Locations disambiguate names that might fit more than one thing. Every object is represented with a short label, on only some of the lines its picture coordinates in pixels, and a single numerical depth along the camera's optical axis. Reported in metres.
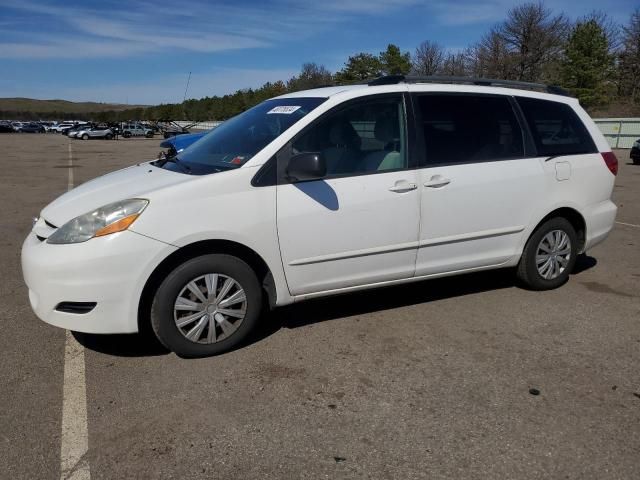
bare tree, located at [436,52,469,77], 58.22
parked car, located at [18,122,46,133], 72.22
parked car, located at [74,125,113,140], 53.50
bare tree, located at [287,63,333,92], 70.38
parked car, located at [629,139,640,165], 19.63
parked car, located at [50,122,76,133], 74.81
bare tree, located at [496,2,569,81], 52.34
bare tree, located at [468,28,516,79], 53.48
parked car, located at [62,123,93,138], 54.26
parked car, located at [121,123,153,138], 61.49
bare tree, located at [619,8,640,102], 48.81
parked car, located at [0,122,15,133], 68.25
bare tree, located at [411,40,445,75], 61.19
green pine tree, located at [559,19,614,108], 46.41
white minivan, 3.45
